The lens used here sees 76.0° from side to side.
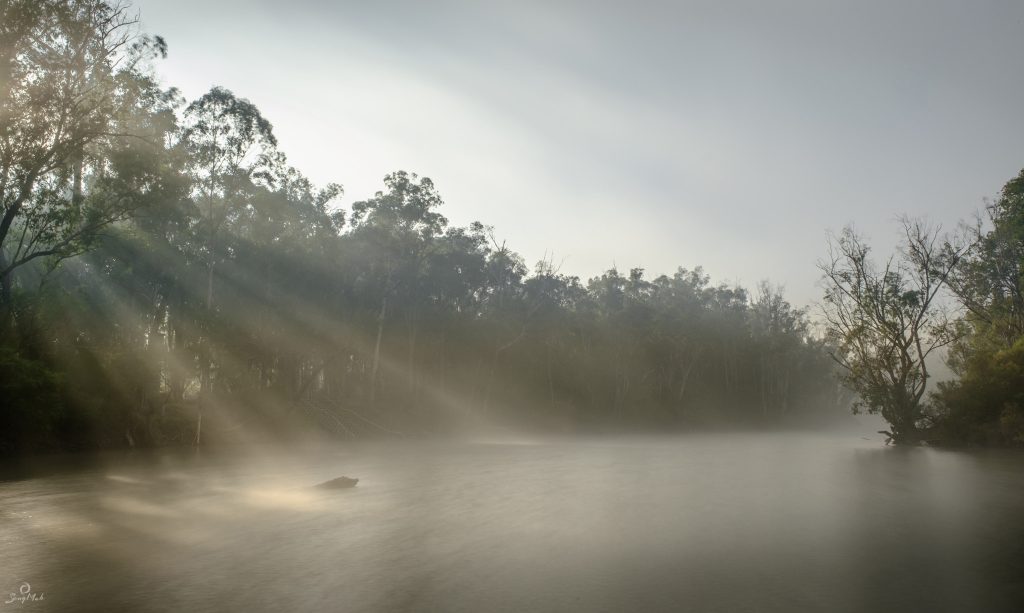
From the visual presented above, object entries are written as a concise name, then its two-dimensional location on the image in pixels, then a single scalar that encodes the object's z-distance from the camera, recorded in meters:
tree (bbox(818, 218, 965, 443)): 38.66
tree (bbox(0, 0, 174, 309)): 23.36
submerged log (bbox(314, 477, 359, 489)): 20.02
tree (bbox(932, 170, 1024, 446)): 33.66
